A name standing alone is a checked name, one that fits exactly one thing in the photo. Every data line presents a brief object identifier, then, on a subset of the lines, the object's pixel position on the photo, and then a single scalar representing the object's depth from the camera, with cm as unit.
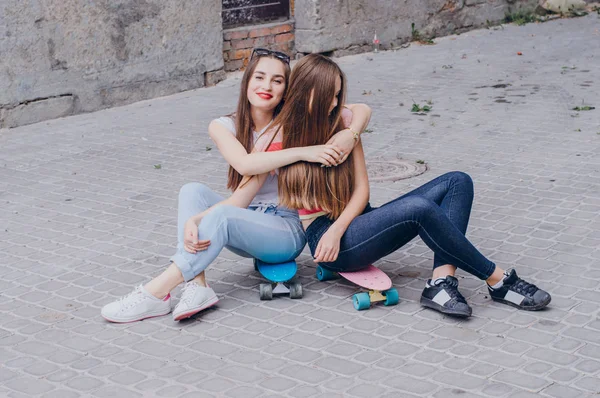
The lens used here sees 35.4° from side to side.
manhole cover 643
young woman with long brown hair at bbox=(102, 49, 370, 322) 417
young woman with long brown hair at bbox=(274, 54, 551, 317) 414
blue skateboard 440
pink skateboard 427
